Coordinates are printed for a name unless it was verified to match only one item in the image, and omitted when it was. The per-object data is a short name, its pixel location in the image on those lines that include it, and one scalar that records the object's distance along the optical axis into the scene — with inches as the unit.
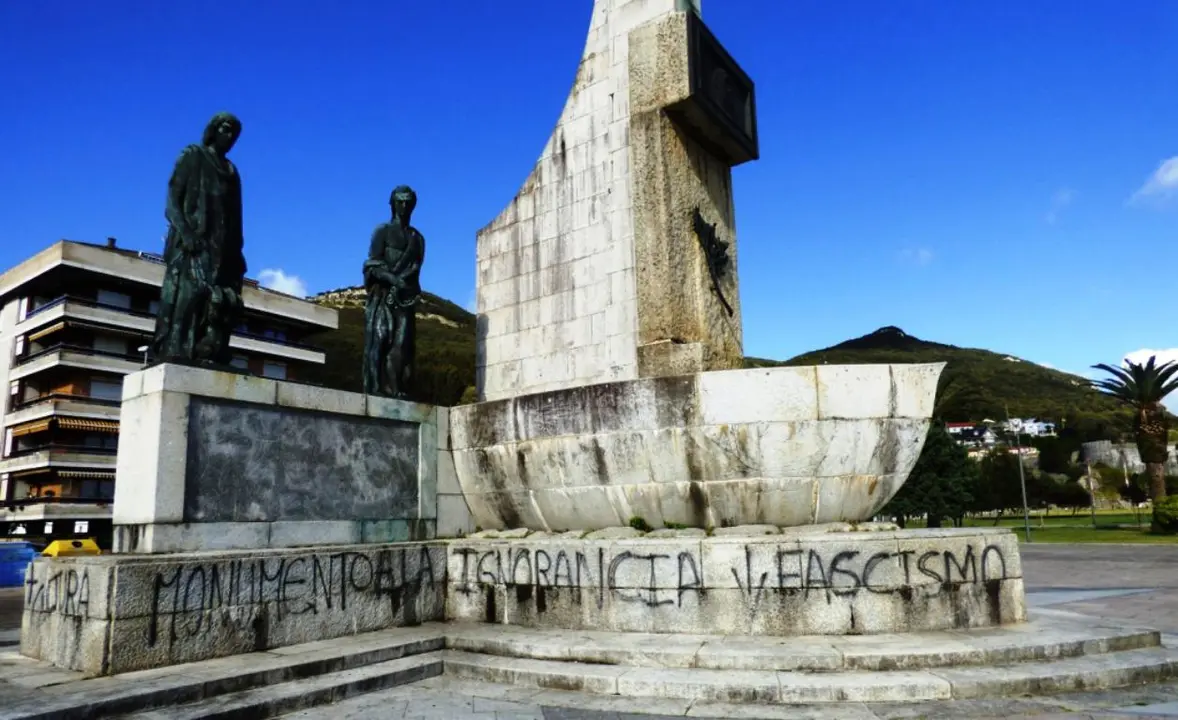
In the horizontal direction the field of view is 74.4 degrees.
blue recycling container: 1074.7
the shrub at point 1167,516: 1457.9
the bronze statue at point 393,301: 417.7
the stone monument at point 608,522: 277.4
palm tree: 1738.4
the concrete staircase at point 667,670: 247.1
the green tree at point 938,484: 1742.1
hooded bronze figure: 333.7
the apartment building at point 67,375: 1702.8
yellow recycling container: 1040.8
